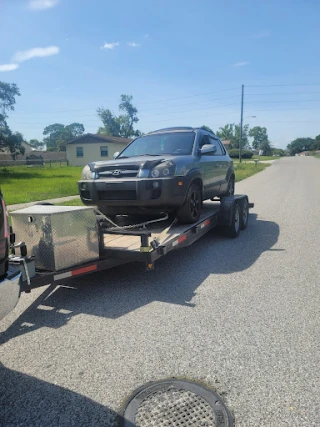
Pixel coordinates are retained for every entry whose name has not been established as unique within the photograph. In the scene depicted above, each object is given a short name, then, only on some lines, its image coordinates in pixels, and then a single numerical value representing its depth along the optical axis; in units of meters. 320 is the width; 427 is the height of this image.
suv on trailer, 5.23
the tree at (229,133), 117.12
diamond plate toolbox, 3.86
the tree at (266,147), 149.25
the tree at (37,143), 140.00
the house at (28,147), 88.82
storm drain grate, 2.31
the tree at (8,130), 30.80
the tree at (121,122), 81.06
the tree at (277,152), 177.88
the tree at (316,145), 189.68
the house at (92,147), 47.44
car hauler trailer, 3.79
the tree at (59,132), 139.00
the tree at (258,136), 161.57
